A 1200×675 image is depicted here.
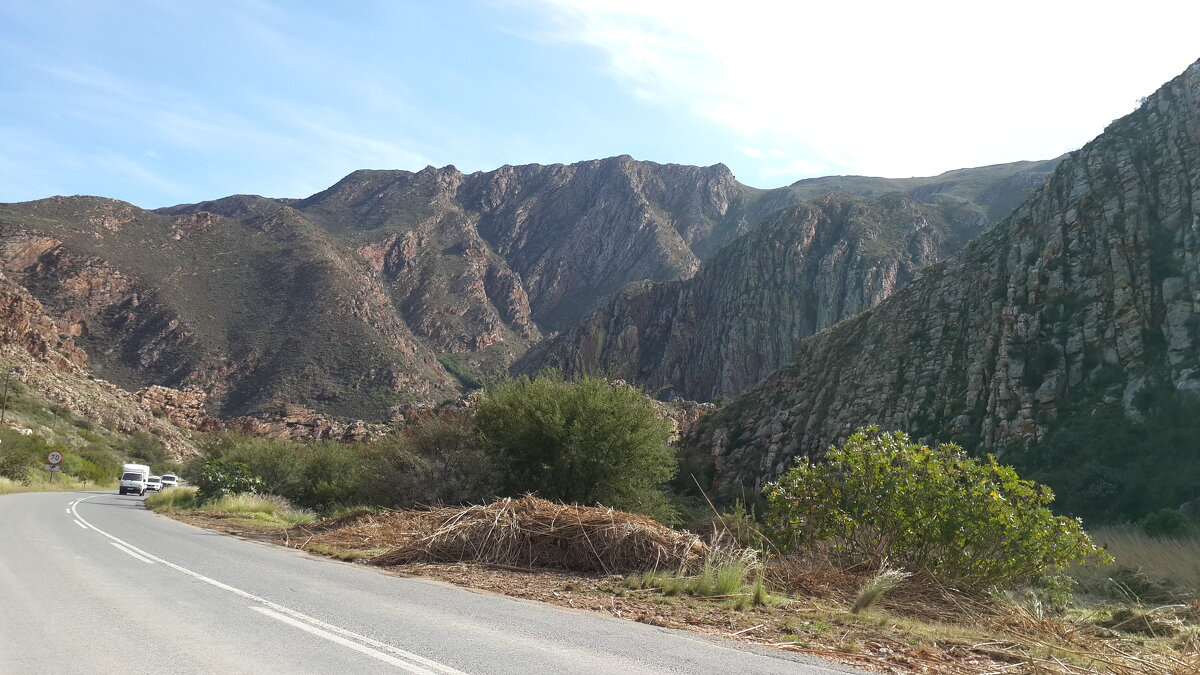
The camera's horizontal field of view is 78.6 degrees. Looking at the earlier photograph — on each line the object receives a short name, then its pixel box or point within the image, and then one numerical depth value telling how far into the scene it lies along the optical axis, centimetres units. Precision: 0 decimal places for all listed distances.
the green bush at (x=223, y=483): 2961
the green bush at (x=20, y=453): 4722
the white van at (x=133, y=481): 4438
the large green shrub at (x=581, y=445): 1962
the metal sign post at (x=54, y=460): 4681
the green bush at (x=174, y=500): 2970
